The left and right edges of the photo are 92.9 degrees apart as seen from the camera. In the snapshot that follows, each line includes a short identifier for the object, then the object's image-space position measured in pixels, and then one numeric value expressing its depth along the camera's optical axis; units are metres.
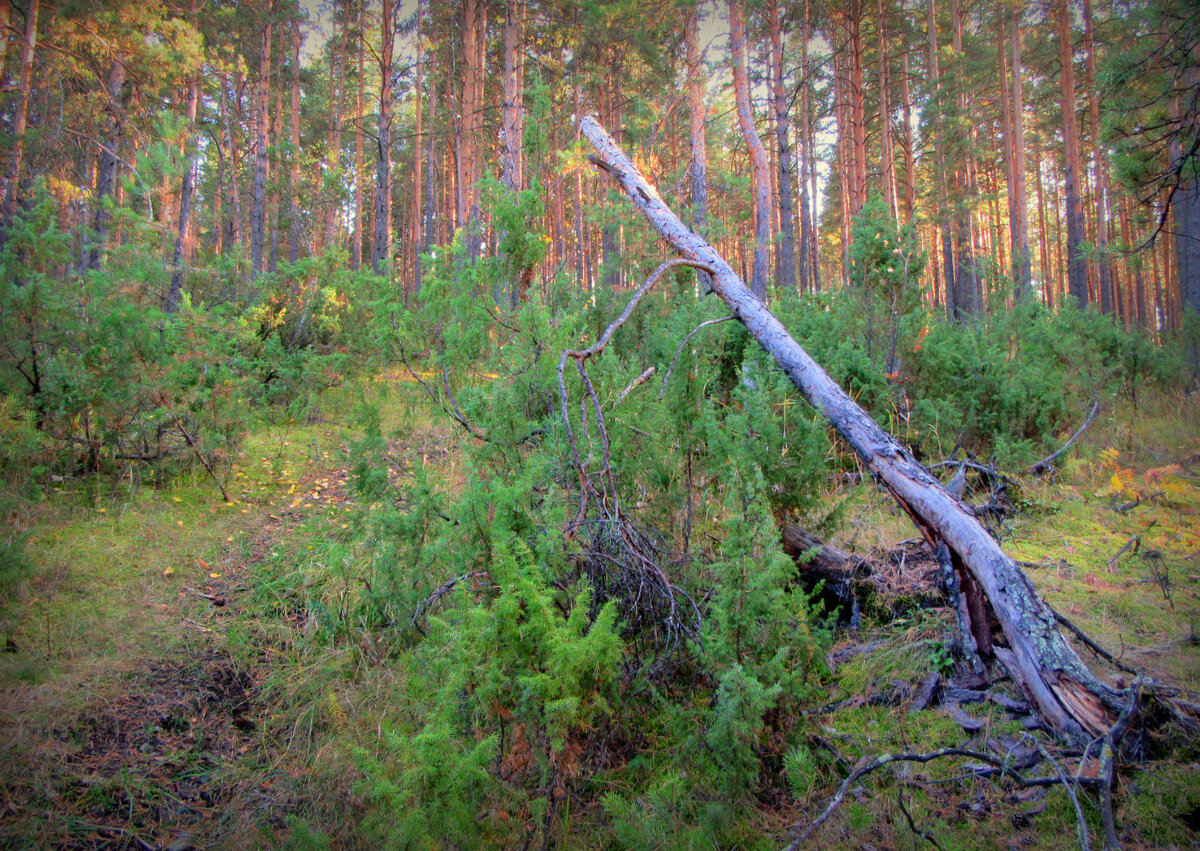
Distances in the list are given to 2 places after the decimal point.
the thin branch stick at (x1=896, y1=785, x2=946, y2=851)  1.62
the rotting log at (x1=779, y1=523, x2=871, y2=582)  3.29
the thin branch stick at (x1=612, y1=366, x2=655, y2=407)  3.24
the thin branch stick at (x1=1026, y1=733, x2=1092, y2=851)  1.55
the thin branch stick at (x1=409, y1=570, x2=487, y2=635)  2.93
